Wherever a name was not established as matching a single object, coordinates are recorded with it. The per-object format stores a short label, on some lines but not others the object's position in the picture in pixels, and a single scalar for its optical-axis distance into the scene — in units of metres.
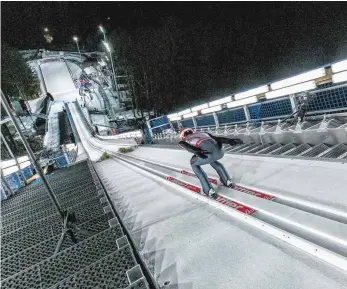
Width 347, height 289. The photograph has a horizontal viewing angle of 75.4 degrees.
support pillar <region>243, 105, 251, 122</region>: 8.91
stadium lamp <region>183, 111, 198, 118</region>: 11.92
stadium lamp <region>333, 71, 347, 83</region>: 5.24
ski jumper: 4.10
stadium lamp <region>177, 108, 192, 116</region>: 12.52
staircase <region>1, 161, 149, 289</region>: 2.09
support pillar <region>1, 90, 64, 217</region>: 2.74
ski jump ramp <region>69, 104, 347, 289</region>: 2.28
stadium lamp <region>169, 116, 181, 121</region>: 13.99
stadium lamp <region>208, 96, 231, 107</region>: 9.21
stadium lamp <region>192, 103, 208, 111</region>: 10.91
